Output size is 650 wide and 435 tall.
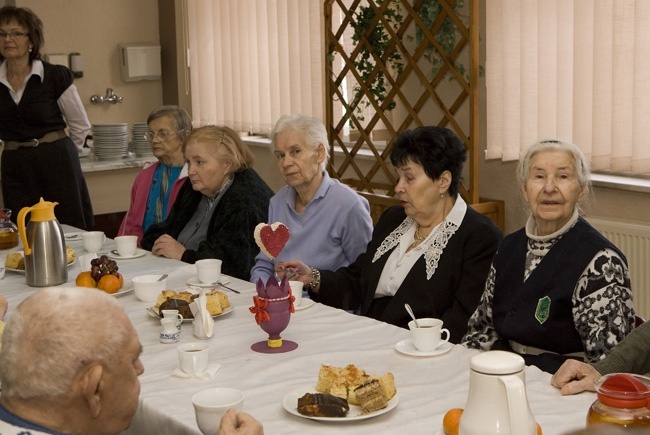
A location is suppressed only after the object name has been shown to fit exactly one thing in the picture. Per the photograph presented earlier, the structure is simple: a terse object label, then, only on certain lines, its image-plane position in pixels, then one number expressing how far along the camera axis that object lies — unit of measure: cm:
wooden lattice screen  432
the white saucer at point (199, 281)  280
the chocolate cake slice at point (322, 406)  171
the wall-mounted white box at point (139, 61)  645
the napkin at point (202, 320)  224
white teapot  137
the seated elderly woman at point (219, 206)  334
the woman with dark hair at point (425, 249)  262
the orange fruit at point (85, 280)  273
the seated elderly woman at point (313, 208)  317
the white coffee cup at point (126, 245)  326
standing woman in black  471
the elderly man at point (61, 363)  127
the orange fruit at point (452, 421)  159
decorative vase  214
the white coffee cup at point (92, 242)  334
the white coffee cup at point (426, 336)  206
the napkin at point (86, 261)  300
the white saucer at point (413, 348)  205
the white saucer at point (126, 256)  327
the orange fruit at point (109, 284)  269
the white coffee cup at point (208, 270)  279
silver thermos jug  284
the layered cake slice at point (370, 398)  172
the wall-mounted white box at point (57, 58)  614
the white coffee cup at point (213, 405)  164
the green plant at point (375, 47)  476
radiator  368
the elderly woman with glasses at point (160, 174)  402
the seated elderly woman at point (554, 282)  213
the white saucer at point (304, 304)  250
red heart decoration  273
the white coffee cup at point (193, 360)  196
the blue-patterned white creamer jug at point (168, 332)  224
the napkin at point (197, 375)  197
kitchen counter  560
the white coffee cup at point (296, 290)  248
